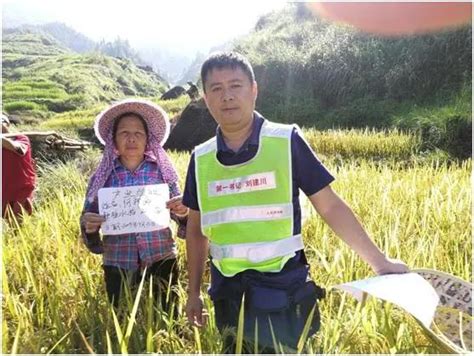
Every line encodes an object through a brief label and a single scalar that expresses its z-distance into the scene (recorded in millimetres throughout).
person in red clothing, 3740
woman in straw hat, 2023
